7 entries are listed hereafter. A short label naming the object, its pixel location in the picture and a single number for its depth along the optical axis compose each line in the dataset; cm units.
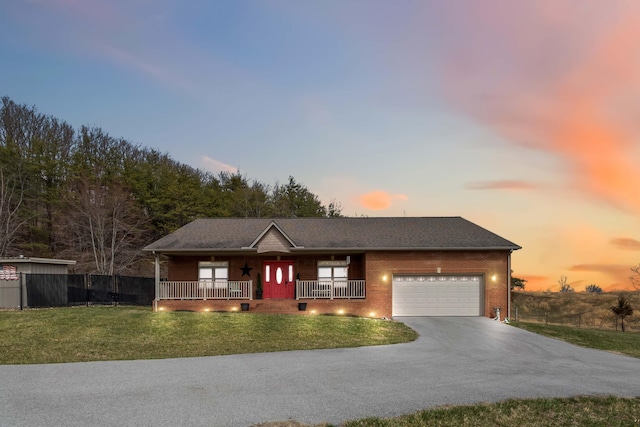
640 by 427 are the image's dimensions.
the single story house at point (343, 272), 2433
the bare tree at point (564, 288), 6577
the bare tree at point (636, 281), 5356
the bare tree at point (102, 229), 3897
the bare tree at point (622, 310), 2933
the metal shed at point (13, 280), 2356
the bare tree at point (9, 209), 3578
